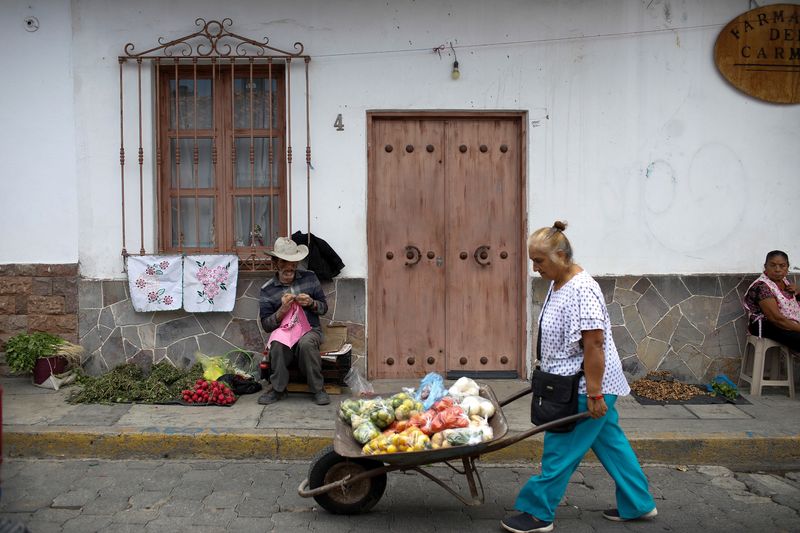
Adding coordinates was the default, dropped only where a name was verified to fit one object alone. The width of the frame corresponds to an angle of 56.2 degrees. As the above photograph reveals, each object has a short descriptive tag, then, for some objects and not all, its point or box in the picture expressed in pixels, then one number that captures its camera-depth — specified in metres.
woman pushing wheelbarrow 4.16
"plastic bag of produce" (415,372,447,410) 4.75
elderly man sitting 6.48
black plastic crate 6.79
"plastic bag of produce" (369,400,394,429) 4.43
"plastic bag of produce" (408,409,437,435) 4.28
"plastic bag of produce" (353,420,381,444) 4.28
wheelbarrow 4.11
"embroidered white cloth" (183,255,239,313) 7.05
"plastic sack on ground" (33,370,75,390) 6.79
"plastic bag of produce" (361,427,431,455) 4.12
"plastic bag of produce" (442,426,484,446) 4.09
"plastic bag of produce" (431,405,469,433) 4.25
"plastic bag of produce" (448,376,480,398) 4.79
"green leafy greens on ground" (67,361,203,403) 6.49
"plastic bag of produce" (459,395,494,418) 4.48
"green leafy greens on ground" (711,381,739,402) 6.82
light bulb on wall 7.02
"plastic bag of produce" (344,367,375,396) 6.84
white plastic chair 6.86
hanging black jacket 6.95
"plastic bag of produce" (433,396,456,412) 4.46
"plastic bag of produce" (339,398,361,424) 4.51
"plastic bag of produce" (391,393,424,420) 4.52
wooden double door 7.22
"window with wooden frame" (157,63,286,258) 7.27
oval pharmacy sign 7.17
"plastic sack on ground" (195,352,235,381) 6.85
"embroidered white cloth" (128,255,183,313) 7.03
